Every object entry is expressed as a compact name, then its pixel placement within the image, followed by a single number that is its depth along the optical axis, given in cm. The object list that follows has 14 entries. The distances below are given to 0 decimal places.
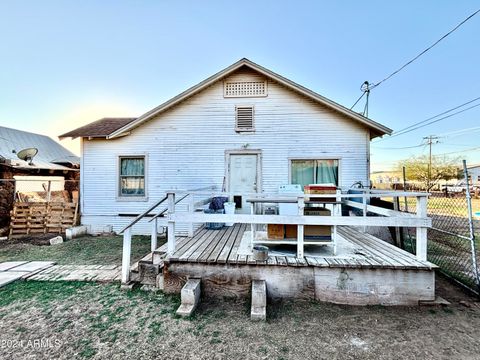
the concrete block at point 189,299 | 285
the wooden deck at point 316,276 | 314
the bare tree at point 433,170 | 3391
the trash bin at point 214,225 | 562
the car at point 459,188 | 1978
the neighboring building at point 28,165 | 825
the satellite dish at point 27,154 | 1002
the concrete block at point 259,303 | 278
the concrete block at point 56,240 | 665
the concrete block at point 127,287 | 357
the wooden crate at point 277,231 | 373
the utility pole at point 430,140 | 4186
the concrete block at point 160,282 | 362
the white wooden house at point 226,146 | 719
